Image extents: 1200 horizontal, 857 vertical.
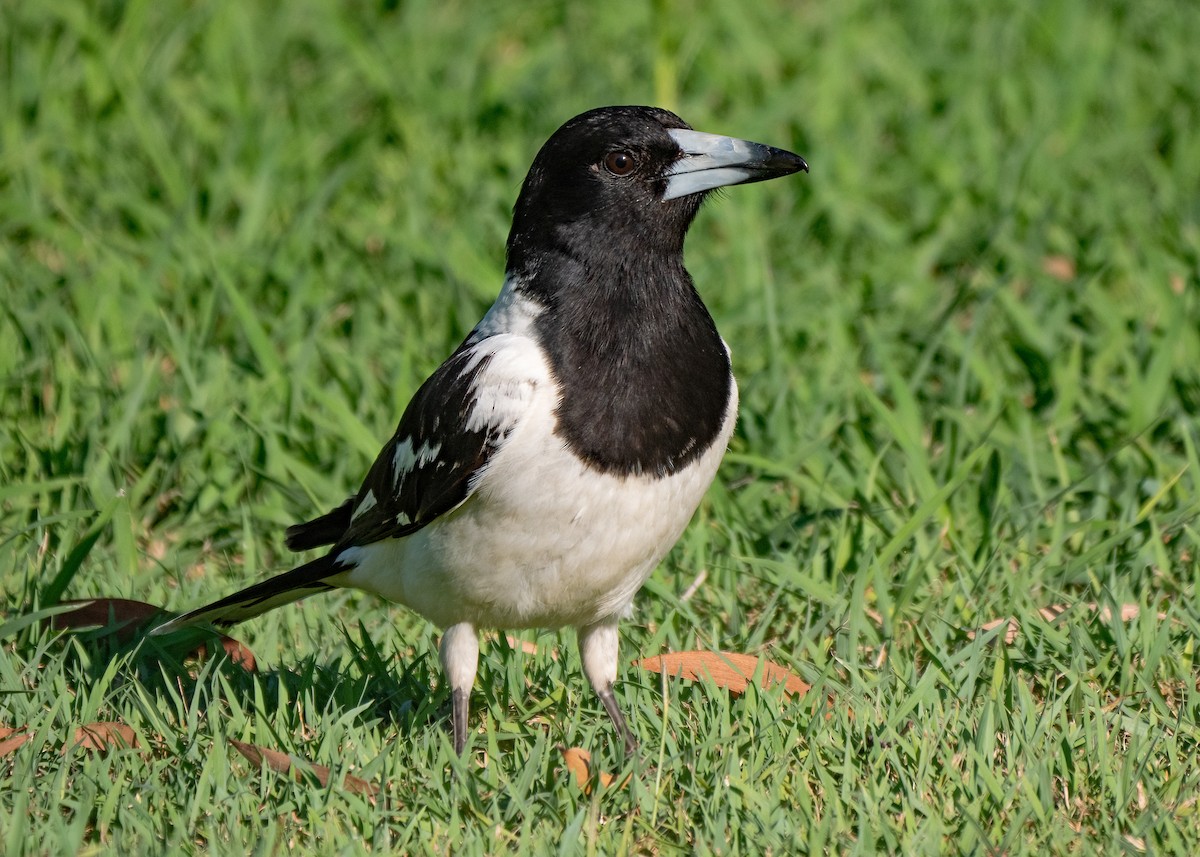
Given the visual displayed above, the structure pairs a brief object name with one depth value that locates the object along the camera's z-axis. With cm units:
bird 691
